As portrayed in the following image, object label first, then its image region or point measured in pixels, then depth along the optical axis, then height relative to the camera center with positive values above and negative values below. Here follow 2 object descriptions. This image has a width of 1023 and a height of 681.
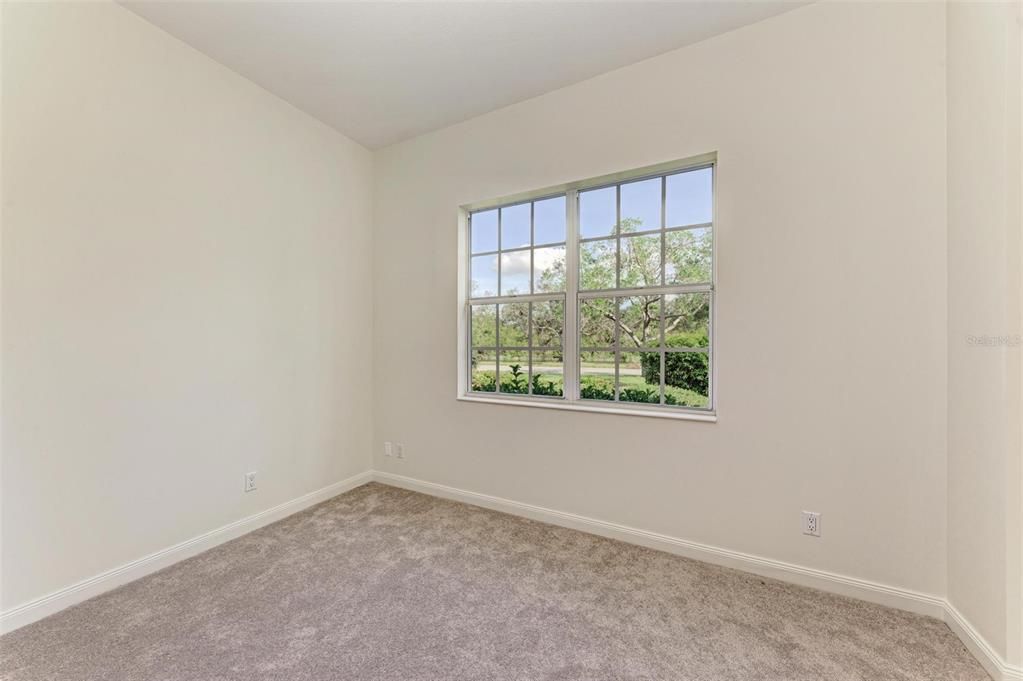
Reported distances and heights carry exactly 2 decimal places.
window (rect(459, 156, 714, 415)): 2.40 +0.32
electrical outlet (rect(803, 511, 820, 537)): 1.99 -0.89
